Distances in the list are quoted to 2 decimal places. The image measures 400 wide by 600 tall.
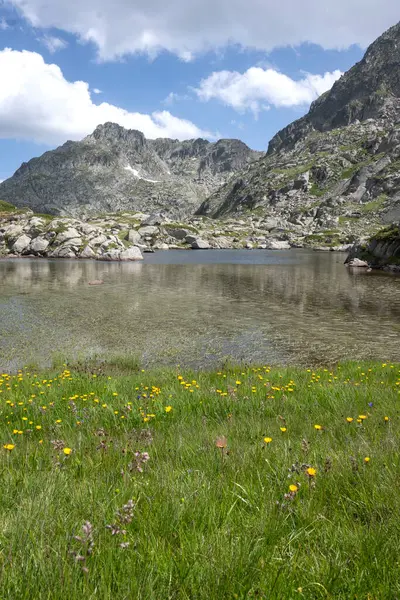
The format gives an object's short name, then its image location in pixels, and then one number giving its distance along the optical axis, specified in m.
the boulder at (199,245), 163.12
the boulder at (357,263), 69.38
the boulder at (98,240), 108.80
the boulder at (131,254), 91.64
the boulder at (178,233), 177.50
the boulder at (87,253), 100.19
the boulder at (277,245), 166.43
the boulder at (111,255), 91.50
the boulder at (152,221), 189.25
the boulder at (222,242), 170.65
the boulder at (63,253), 101.69
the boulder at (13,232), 114.48
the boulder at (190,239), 168.29
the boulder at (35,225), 120.07
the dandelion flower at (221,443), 3.43
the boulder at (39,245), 107.59
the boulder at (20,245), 108.19
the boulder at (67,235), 110.56
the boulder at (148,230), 164.11
